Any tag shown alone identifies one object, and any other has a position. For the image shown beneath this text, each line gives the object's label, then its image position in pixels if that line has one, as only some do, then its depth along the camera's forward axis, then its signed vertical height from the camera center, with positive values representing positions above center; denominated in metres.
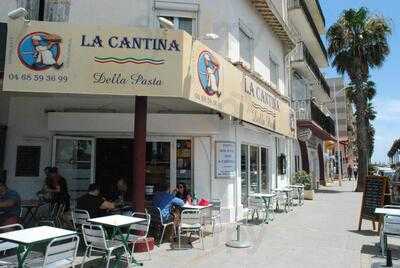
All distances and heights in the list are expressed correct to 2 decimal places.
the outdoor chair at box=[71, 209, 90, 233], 8.33 -0.74
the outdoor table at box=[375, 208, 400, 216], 8.48 -0.61
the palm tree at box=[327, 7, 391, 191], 27.42 +8.15
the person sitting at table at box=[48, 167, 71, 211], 11.04 -0.27
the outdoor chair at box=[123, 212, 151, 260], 7.85 -0.98
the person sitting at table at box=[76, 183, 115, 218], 8.78 -0.51
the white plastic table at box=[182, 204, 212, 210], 9.52 -0.61
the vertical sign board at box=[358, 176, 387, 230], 10.92 -0.40
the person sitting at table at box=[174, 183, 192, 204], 10.70 -0.36
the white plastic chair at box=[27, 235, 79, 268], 5.48 -1.00
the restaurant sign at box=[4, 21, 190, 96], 8.14 +2.22
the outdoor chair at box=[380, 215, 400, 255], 8.30 -0.87
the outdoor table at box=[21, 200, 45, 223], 10.34 -0.74
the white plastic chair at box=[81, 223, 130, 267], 6.97 -1.01
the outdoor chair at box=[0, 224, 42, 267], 5.74 -1.08
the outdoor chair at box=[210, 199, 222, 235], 10.54 -0.71
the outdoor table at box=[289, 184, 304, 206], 18.09 -0.44
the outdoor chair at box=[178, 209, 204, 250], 9.27 -0.87
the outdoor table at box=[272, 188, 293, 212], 15.62 -0.45
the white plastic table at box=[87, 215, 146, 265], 7.26 -0.74
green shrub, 20.91 -0.02
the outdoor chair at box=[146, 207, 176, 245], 9.30 -0.91
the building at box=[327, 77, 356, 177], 64.62 +8.97
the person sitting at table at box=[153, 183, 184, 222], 9.38 -0.51
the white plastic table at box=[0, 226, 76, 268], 5.45 -0.77
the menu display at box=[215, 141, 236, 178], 12.23 +0.53
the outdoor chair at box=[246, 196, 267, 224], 13.23 -0.78
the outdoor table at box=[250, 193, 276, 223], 12.69 -0.55
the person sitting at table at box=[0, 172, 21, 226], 8.35 -0.56
